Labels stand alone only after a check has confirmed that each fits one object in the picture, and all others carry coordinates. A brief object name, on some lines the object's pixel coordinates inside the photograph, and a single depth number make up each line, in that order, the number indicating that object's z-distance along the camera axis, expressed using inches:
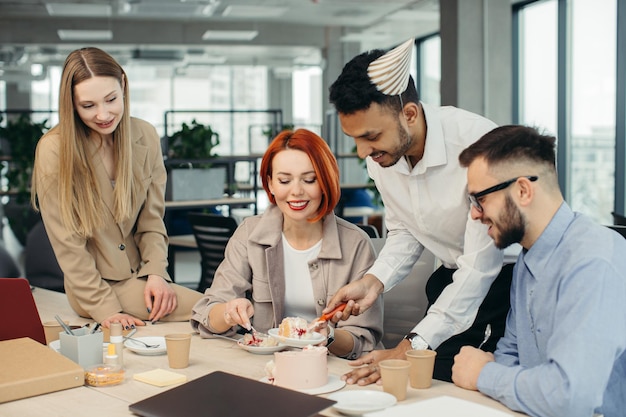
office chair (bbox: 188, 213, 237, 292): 198.5
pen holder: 76.7
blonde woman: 105.4
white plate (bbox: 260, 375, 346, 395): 69.5
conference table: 66.1
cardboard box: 68.6
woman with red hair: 99.3
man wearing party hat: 86.8
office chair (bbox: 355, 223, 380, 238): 135.0
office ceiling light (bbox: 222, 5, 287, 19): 340.8
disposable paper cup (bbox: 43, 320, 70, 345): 87.4
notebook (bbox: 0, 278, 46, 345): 82.7
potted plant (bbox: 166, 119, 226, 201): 252.2
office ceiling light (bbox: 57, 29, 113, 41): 324.5
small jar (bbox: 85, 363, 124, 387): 72.8
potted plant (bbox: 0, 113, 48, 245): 290.5
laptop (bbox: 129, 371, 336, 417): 61.1
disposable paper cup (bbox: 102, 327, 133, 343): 92.0
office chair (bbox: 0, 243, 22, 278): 143.1
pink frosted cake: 70.1
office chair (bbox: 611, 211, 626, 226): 118.6
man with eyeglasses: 62.6
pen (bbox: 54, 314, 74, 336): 80.3
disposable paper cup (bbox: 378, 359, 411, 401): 66.8
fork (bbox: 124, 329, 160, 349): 87.0
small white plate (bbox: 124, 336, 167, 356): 84.3
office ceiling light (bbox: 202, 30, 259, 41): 342.3
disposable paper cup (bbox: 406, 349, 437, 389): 70.4
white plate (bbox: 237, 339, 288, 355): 84.4
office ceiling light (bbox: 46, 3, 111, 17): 321.7
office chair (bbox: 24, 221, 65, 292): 153.4
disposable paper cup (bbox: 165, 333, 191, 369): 77.7
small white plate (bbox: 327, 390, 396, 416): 63.2
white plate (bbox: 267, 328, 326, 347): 80.6
